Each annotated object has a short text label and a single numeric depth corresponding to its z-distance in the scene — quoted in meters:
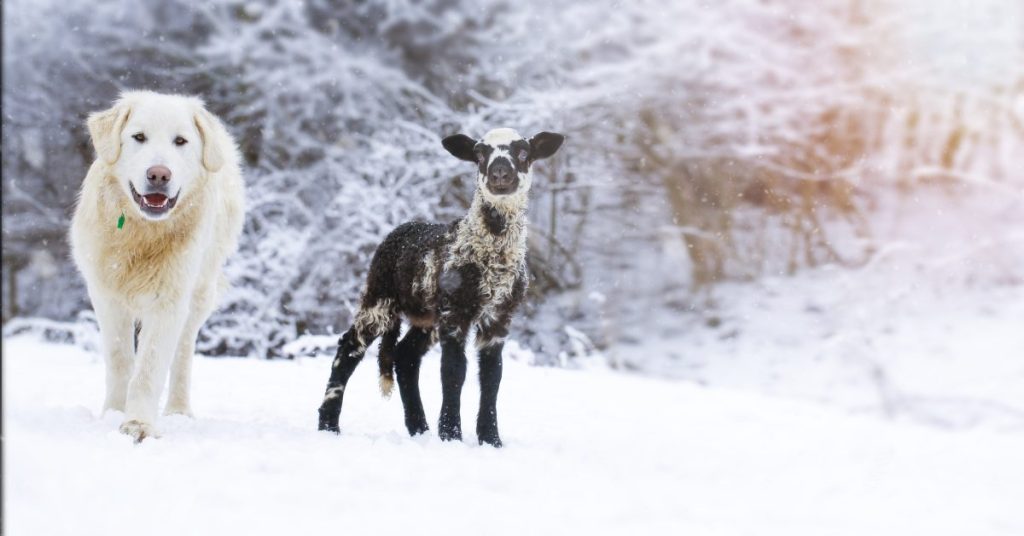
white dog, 8.70
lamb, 9.15
